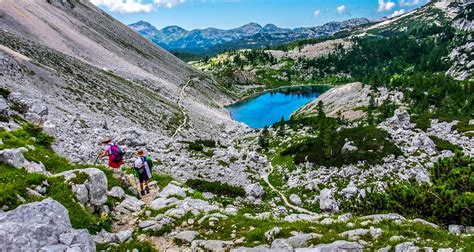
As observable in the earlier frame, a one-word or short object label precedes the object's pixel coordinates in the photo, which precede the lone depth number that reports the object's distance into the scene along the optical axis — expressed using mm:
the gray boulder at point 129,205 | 18094
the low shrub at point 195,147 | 53219
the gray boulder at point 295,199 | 38100
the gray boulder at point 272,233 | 14570
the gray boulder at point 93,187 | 16594
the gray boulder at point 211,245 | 14555
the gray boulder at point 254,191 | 37469
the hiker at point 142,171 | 21250
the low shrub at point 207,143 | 61912
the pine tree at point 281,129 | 77500
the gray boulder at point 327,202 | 35625
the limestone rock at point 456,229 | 14898
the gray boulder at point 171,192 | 20294
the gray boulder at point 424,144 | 44975
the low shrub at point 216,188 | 35219
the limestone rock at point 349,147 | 46741
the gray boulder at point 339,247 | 12898
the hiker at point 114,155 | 22625
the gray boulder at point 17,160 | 17016
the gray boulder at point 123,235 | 15159
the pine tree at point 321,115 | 76888
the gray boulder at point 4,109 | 27086
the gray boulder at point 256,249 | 13866
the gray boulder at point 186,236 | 15421
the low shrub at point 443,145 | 45906
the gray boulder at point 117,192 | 18694
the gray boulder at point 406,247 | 12039
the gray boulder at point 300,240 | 13910
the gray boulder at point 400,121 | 57906
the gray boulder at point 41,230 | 11719
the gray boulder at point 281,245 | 13633
